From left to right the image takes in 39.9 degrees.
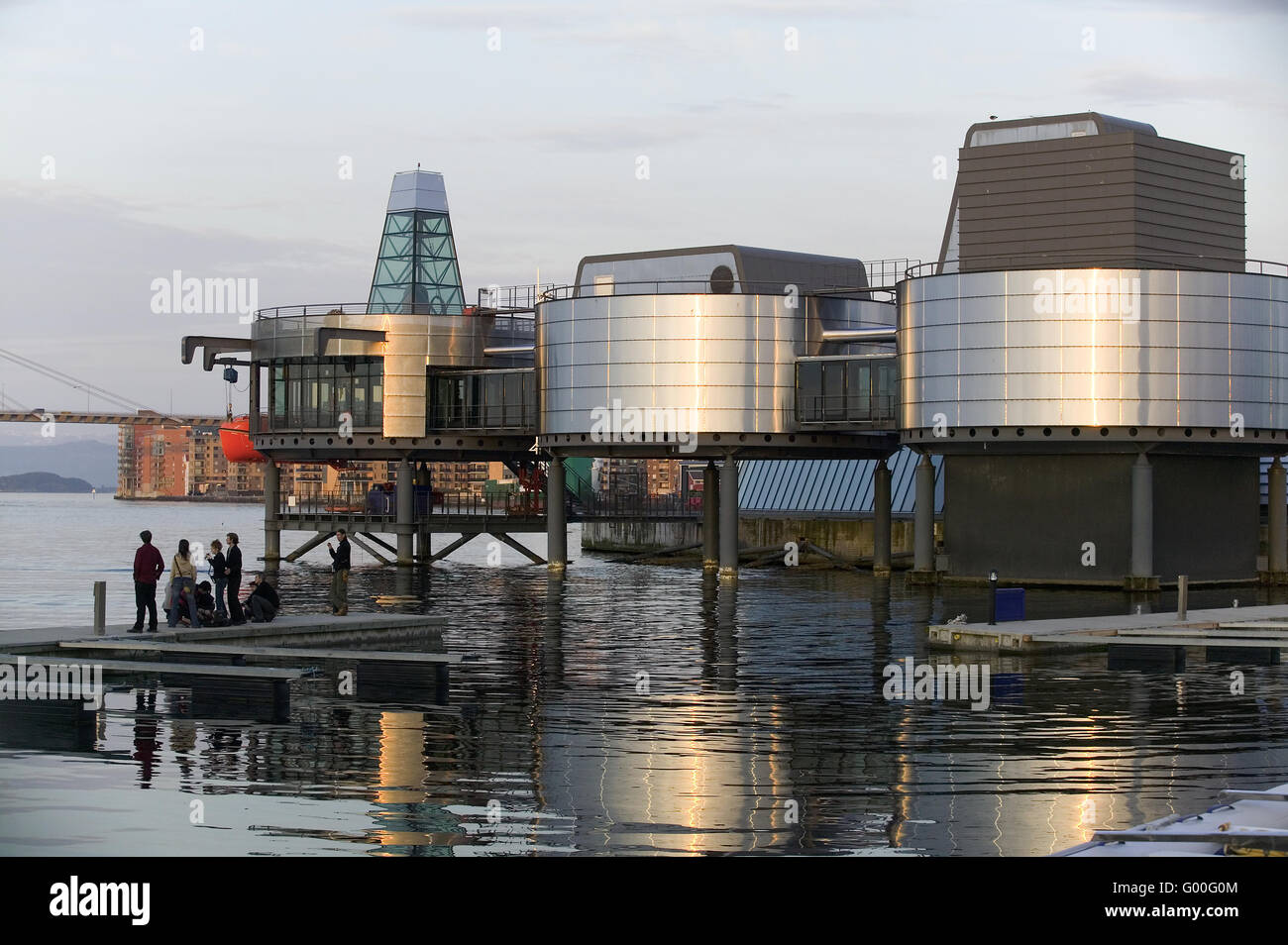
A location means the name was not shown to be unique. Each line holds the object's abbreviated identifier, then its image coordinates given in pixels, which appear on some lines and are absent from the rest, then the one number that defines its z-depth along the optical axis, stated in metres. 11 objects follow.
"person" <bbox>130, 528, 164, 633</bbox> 37.84
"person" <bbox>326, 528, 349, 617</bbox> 43.28
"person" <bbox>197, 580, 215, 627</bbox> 39.75
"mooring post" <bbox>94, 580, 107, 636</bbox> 37.72
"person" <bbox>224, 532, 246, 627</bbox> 40.19
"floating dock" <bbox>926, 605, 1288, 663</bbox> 40.06
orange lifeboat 109.12
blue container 46.19
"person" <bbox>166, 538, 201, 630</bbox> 39.12
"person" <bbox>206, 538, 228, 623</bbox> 40.62
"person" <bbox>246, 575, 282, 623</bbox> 40.50
